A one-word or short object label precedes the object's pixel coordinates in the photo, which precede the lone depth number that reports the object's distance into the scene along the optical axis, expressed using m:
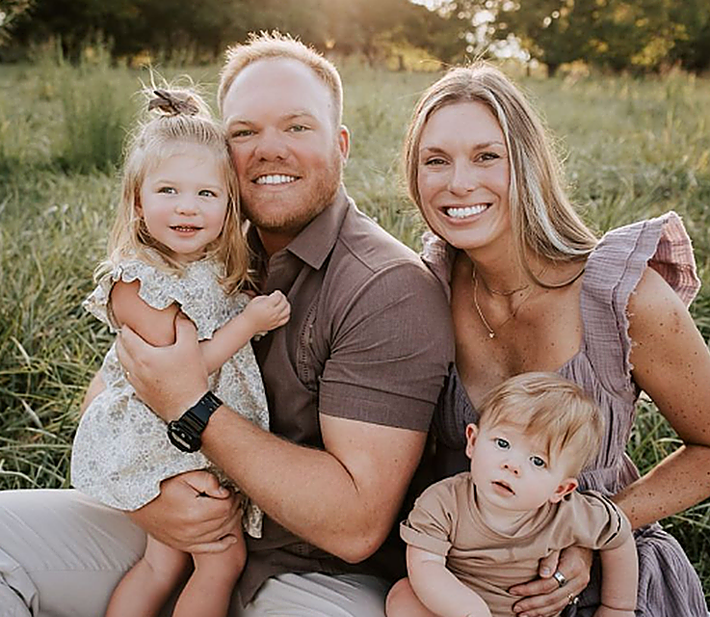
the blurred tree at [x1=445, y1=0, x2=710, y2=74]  25.56
